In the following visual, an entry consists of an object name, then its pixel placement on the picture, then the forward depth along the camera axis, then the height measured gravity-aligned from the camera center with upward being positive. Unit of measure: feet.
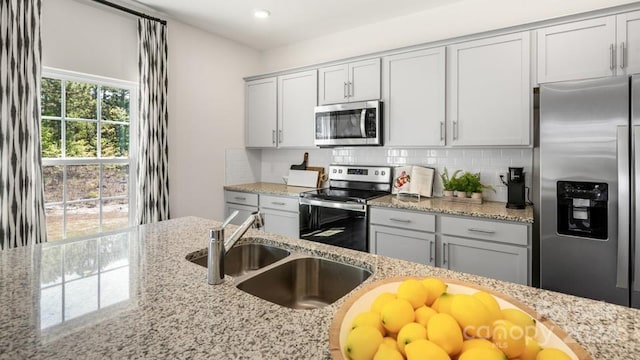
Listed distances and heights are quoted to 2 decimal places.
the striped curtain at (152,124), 9.49 +1.58
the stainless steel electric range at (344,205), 8.95 -0.85
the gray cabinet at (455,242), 6.92 -1.59
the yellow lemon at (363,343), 1.78 -0.94
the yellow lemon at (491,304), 1.93 -0.81
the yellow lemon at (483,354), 1.54 -0.87
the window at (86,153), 8.20 +0.65
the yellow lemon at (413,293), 2.14 -0.80
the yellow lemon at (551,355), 1.65 -0.94
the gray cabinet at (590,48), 6.43 +2.67
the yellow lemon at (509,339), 1.73 -0.89
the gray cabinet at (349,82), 9.81 +2.99
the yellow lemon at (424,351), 1.59 -0.89
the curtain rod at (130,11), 8.64 +4.71
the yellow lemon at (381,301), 2.15 -0.86
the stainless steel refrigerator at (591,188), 5.56 -0.25
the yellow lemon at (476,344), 1.66 -0.89
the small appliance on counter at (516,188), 7.76 -0.32
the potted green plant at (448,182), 8.89 -0.19
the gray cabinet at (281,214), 10.59 -1.29
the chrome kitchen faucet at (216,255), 3.37 -0.83
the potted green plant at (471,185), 8.59 -0.27
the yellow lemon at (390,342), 1.79 -0.95
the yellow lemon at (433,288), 2.27 -0.81
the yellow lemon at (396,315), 1.92 -0.85
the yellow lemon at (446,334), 1.71 -0.86
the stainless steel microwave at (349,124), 9.70 +1.63
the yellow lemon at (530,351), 1.75 -0.96
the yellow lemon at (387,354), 1.66 -0.93
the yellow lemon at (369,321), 1.98 -0.92
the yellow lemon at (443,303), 2.00 -0.82
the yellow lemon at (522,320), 1.95 -0.89
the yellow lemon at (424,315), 1.95 -0.86
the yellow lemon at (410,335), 1.76 -0.88
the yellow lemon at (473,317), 1.82 -0.82
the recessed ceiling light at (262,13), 9.92 +5.08
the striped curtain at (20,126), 7.00 +1.15
